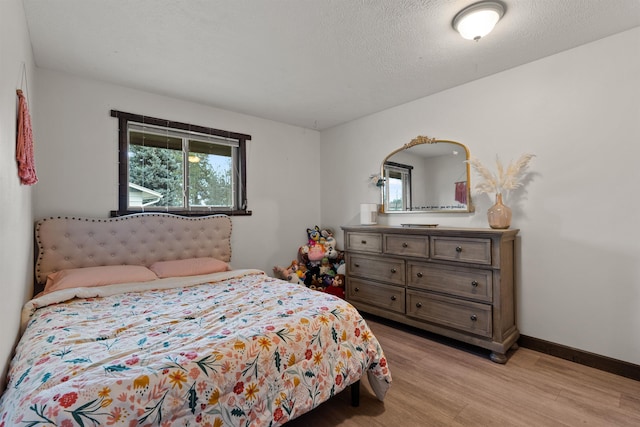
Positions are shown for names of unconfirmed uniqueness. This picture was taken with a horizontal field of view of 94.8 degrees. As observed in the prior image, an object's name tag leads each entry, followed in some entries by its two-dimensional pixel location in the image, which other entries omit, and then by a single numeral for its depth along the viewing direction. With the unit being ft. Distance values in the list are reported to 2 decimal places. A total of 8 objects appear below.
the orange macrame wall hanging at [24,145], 5.11
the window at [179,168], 9.91
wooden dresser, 7.80
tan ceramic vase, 8.27
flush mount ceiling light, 5.94
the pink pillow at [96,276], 7.28
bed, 3.40
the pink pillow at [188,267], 8.96
